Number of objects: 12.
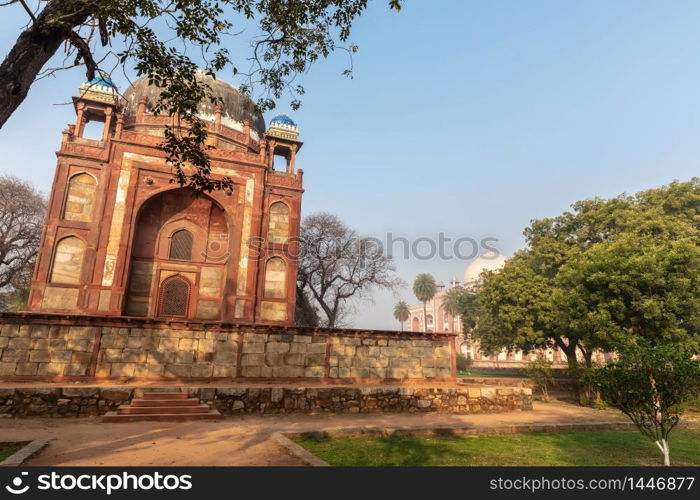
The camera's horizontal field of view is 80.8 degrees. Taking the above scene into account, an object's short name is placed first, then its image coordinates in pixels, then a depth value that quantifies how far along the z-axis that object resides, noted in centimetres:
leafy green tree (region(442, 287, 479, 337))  4878
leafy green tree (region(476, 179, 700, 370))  1586
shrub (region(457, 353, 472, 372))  4678
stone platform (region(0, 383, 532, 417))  970
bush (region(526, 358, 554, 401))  2020
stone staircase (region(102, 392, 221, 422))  939
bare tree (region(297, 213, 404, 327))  3009
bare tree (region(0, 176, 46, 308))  2703
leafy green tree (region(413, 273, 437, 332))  6788
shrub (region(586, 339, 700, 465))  657
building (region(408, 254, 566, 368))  5378
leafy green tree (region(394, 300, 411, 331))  8050
